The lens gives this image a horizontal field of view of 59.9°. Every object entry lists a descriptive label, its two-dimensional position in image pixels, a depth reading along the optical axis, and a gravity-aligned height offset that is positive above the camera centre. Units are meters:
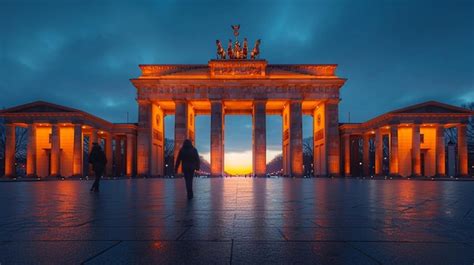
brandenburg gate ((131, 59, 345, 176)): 52.84 +7.14
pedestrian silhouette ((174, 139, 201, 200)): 12.57 -0.29
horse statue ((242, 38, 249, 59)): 56.09 +13.63
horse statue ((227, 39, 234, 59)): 55.93 +13.49
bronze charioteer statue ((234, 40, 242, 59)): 56.25 +13.70
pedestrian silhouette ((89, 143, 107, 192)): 16.17 -0.36
